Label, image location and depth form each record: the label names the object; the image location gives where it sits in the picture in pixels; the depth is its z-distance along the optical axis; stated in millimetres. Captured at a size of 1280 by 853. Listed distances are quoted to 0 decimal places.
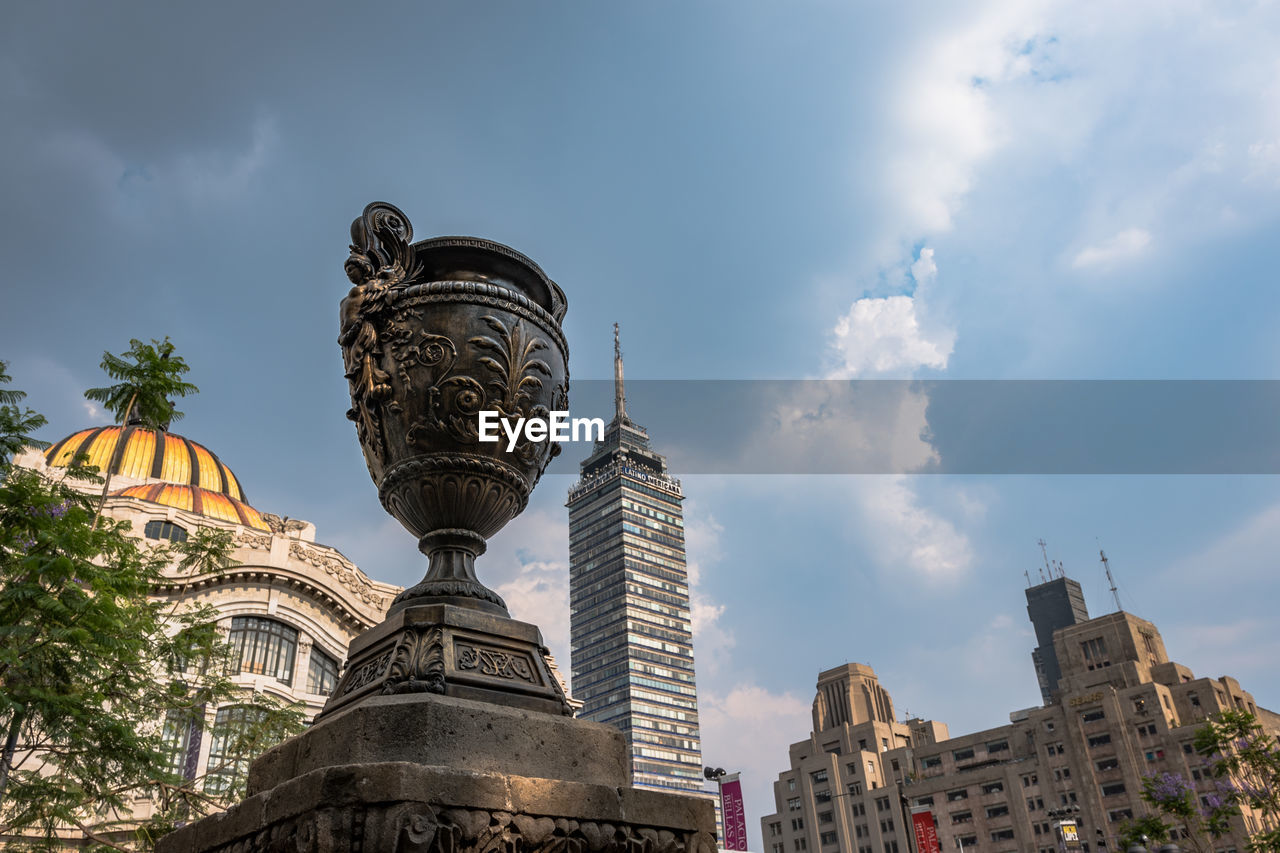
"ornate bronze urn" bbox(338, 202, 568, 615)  4043
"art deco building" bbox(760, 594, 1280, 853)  66750
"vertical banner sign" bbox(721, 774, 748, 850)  50312
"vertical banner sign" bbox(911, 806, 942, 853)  49238
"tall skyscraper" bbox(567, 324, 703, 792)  124688
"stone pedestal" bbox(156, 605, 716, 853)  2838
